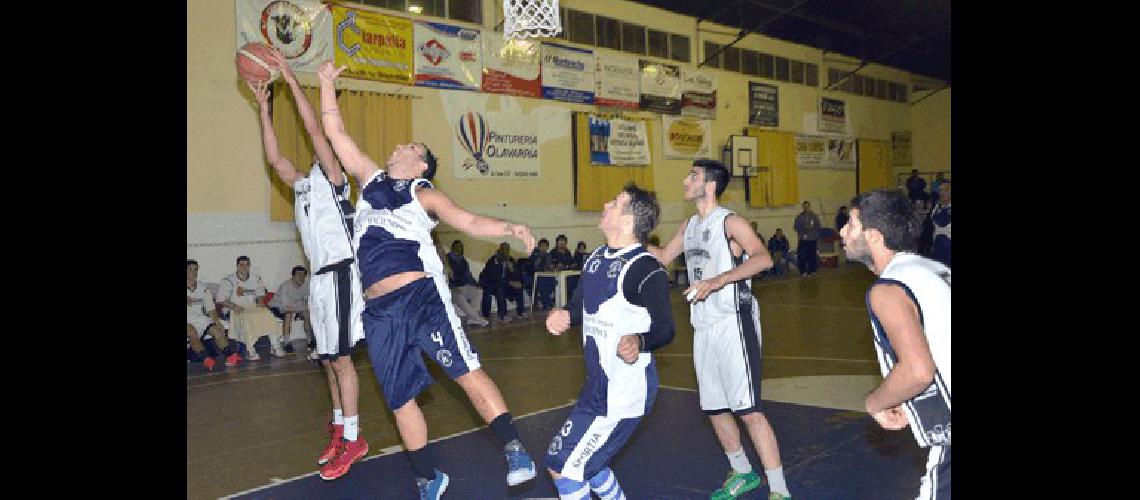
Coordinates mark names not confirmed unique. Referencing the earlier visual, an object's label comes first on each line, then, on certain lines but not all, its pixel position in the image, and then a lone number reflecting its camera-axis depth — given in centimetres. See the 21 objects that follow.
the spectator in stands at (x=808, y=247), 2002
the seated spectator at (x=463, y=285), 1286
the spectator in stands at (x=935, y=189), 2124
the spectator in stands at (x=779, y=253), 1978
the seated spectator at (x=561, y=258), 1473
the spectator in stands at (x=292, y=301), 1098
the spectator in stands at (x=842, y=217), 2181
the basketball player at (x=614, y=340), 355
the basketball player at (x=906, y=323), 260
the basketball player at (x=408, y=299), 451
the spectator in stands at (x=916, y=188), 2114
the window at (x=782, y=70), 2208
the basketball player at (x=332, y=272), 548
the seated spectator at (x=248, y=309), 1065
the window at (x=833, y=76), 2382
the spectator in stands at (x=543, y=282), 1455
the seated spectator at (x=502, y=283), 1358
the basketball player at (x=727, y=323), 447
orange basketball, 620
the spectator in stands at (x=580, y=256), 1519
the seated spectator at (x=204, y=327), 1012
